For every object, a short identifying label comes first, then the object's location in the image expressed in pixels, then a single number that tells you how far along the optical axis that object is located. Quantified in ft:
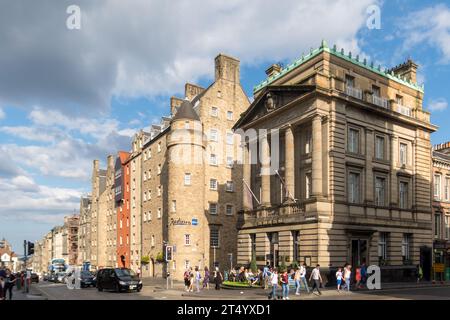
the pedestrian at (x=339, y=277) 100.37
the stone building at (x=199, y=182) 173.27
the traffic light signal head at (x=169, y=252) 107.65
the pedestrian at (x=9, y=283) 91.36
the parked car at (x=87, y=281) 134.84
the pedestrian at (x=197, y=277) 108.64
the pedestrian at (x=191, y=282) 111.34
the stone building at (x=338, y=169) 123.03
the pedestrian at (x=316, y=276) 95.35
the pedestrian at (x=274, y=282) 86.58
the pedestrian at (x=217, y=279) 114.21
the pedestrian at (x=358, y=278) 109.23
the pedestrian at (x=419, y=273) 135.09
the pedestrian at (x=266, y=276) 109.19
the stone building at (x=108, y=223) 276.21
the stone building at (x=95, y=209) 303.07
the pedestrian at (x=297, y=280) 96.53
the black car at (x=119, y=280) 107.65
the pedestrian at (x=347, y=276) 101.19
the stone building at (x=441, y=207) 158.61
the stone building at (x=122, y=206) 243.62
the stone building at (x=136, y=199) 225.52
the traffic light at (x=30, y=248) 95.20
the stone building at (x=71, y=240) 418.72
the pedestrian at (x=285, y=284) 85.66
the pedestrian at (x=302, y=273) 103.71
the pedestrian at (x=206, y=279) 121.99
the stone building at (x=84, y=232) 338.54
